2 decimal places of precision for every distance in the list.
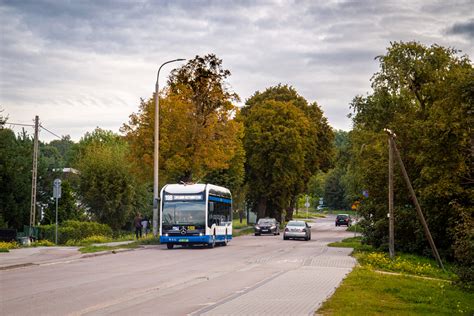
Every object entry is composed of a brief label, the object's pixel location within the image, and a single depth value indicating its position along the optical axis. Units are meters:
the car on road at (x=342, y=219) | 97.45
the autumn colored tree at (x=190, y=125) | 48.41
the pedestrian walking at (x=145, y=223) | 52.30
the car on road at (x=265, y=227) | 61.62
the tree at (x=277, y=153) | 69.38
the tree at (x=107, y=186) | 62.38
